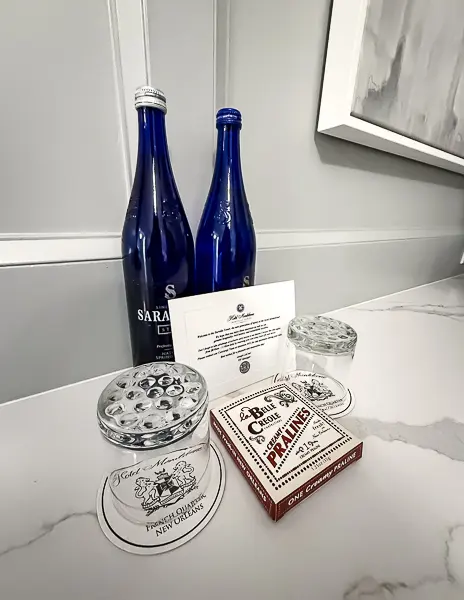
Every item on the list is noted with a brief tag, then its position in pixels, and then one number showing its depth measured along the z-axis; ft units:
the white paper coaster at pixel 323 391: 1.24
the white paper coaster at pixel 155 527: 0.74
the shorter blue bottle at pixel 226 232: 1.25
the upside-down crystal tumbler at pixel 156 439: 0.73
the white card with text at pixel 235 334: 1.16
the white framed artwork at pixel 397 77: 1.52
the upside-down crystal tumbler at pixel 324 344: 1.27
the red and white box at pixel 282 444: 0.82
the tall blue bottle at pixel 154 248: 1.13
